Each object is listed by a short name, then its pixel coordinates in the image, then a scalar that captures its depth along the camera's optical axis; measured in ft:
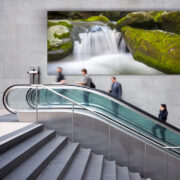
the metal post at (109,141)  24.36
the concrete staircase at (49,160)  14.65
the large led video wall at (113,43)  43.37
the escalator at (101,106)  23.17
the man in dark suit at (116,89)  30.89
